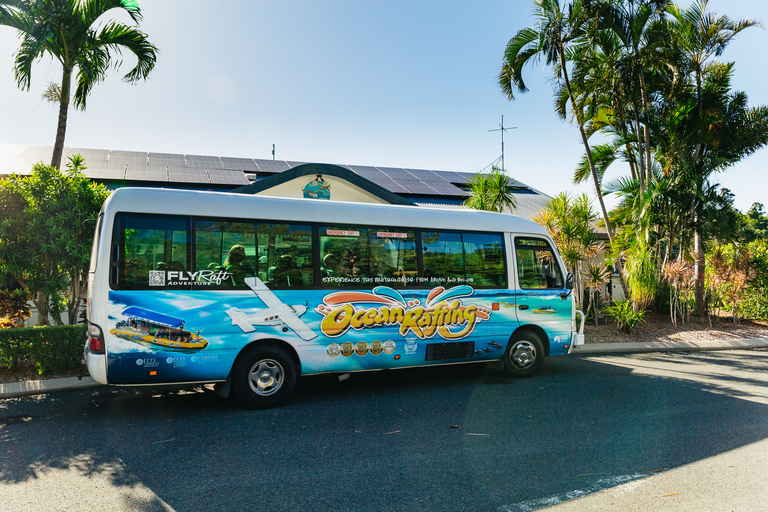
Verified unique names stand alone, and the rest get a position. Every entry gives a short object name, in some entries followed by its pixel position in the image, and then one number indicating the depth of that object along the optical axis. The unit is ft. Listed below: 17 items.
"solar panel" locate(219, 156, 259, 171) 63.62
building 43.42
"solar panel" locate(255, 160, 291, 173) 65.00
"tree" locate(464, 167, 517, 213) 47.03
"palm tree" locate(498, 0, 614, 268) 44.83
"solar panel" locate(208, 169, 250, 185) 54.08
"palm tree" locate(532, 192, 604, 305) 45.70
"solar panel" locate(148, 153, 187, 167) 60.70
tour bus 19.72
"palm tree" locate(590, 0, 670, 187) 44.37
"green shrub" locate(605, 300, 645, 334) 44.52
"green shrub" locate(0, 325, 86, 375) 26.09
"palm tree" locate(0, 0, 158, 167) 29.35
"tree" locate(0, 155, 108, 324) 26.76
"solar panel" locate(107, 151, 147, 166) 59.31
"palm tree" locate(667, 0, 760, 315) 48.08
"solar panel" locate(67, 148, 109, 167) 57.88
